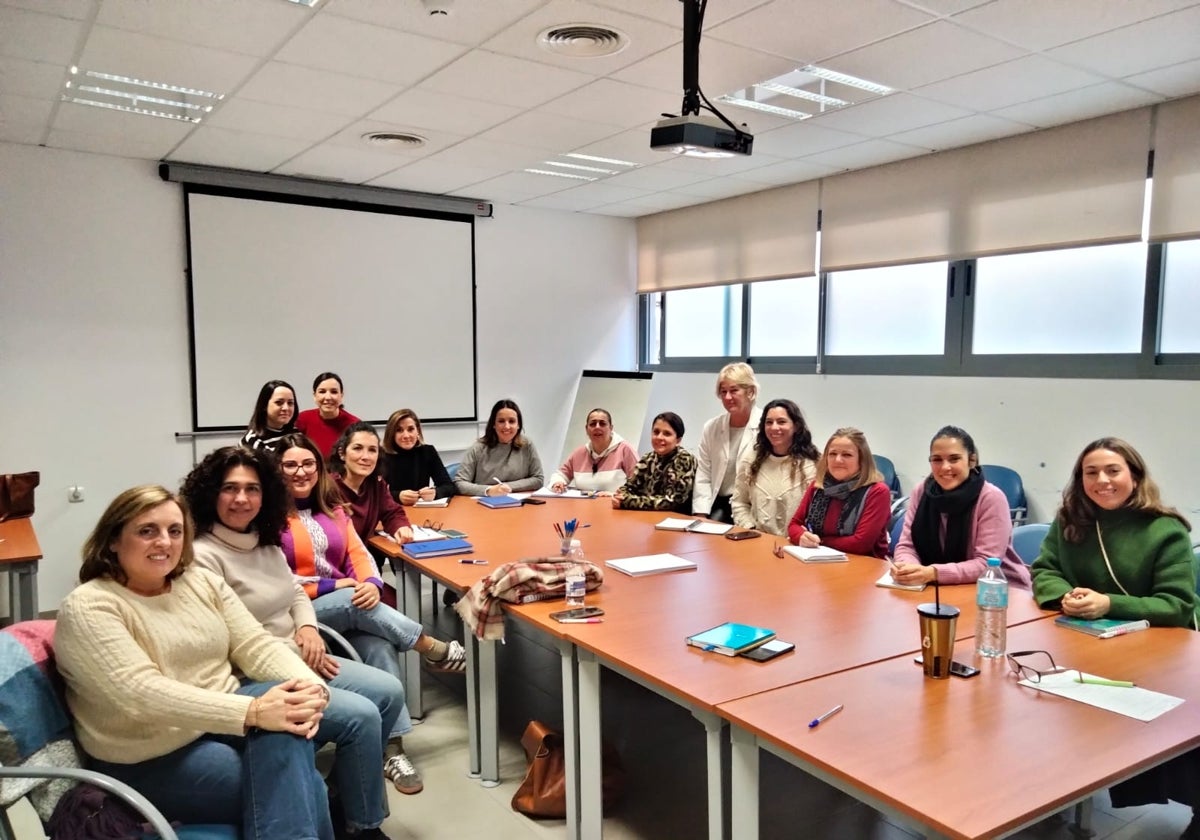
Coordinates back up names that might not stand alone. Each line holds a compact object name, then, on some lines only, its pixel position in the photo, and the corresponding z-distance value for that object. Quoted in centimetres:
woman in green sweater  231
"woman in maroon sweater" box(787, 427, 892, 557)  338
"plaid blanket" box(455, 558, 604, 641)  265
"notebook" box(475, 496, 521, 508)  453
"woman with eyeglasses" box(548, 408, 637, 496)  501
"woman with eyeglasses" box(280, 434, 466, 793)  293
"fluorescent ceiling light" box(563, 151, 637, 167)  521
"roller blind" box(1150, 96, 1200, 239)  408
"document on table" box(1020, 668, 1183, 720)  180
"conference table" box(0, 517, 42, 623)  329
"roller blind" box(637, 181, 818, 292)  611
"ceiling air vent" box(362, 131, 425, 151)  467
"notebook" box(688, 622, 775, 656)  219
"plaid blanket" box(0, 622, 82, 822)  164
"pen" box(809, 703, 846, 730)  174
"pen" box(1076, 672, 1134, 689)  192
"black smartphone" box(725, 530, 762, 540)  372
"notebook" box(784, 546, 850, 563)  323
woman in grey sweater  507
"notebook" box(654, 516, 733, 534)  385
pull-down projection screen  553
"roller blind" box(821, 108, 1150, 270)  439
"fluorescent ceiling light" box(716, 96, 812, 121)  409
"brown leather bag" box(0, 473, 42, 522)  405
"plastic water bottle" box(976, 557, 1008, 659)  211
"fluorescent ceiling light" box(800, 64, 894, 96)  367
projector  294
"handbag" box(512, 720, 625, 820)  266
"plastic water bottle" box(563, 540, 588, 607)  264
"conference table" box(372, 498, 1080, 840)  205
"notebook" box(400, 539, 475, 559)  338
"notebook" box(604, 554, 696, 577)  305
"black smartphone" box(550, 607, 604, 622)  249
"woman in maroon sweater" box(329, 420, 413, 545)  362
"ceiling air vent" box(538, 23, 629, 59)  318
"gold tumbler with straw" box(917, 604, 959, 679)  196
